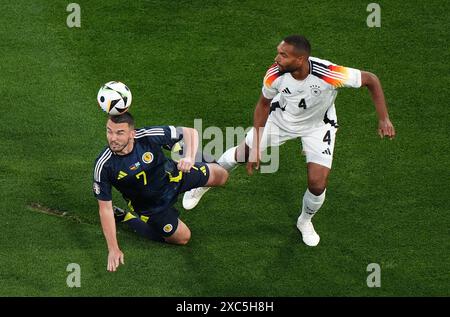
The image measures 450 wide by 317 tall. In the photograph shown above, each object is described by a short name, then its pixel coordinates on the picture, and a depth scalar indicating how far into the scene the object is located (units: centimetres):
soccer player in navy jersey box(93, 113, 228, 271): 1097
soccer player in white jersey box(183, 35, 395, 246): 1149
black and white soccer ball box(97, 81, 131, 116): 1088
